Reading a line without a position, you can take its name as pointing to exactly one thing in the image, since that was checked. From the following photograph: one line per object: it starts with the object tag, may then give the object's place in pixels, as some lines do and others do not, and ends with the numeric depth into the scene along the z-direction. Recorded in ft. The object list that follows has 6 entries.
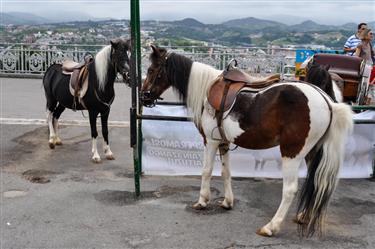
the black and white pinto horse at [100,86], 21.83
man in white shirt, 29.01
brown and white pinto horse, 13.75
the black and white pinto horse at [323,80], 18.47
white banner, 20.49
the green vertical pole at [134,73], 16.56
